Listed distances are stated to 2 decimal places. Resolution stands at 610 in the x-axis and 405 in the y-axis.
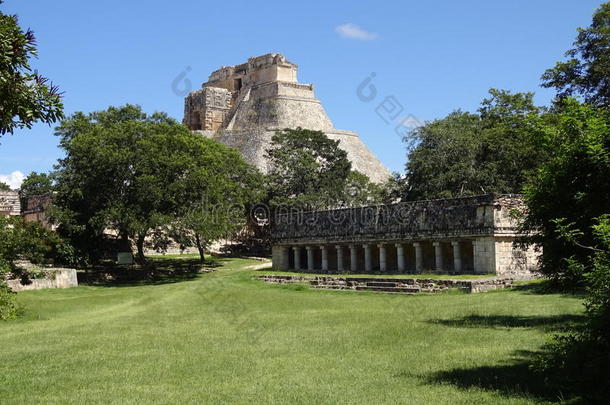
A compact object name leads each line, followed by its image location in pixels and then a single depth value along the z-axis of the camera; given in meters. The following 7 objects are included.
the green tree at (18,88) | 6.36
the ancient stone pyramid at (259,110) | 79.81
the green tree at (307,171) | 51.03
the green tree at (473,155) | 41.88
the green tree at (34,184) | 72.75
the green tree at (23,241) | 26.12
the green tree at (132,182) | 35.62
